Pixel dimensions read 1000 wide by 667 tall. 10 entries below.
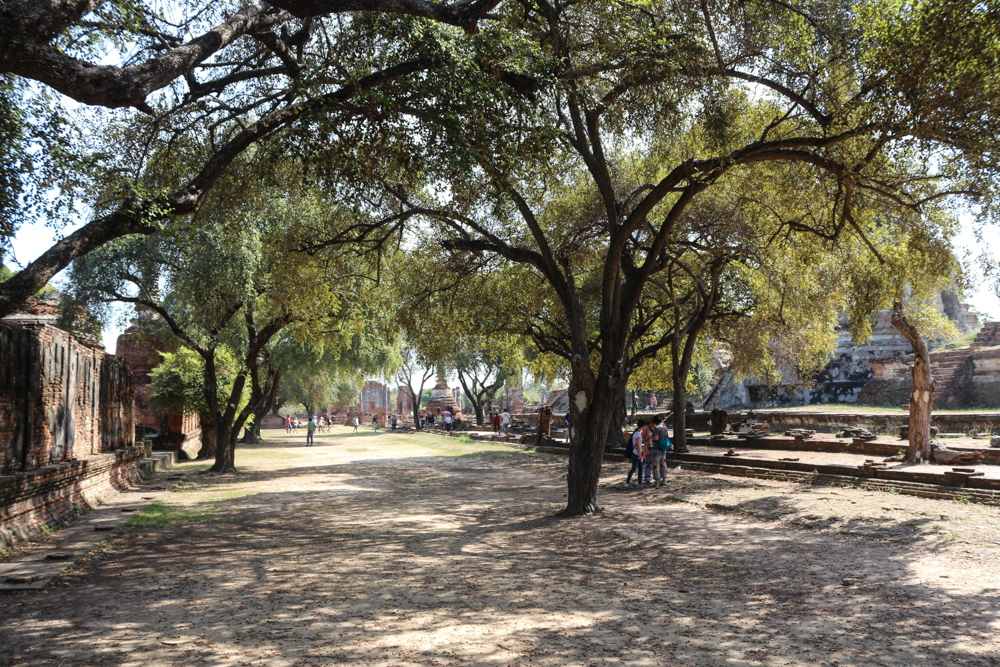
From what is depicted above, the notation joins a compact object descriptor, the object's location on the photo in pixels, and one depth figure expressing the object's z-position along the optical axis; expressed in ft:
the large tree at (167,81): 15.96
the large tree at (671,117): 23.61
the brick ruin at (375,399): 277.85
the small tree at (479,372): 133.69
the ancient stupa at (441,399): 178.49
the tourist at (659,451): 44.37
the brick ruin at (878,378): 81.56
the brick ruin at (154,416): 82.79
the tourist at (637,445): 43.93
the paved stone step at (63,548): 20.20
